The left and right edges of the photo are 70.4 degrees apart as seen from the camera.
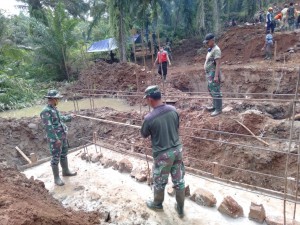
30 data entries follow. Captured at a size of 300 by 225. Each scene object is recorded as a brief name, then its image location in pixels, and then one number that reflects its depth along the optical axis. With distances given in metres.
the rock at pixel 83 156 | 4.44
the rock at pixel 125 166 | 3.73
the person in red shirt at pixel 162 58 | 8.41
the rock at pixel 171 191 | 3.05
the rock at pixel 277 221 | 2.32
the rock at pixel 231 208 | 2.59
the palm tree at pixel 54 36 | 12.73
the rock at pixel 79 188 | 3.47
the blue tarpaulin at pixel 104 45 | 14.42
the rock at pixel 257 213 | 2.46
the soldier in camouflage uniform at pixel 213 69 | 4.72
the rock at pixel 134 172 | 3.55
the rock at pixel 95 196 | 3.16
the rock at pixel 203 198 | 2.76
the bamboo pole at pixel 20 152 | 4.78
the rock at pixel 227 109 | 5.42
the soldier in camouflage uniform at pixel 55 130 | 3.61
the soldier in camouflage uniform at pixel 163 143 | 2.56
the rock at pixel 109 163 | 3.95
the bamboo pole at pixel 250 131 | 4.48
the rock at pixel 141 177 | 3.41
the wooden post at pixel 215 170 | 3.46
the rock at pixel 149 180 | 3.31
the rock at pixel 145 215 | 2.70
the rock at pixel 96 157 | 4.22
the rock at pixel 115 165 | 3.86
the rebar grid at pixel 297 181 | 2.26
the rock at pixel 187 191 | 2.98
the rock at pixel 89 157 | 4.33
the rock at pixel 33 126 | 6.41
